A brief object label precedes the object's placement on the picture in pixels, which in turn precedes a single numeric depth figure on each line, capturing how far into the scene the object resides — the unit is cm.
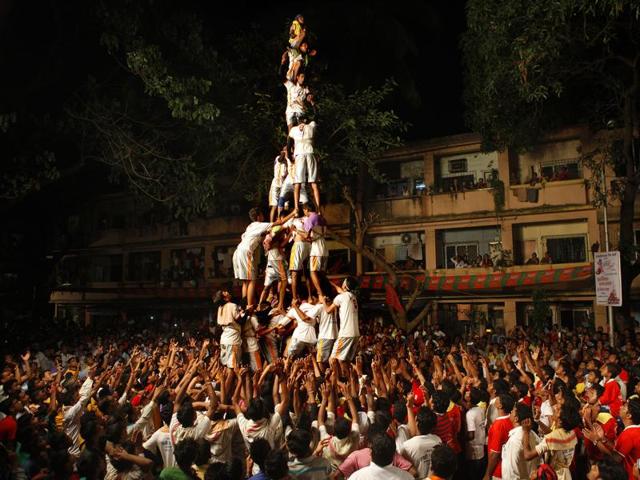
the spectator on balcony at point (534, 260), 2114
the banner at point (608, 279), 1334
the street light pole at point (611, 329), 1423
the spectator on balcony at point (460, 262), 2283
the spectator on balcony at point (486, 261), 2177
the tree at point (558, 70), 1368
